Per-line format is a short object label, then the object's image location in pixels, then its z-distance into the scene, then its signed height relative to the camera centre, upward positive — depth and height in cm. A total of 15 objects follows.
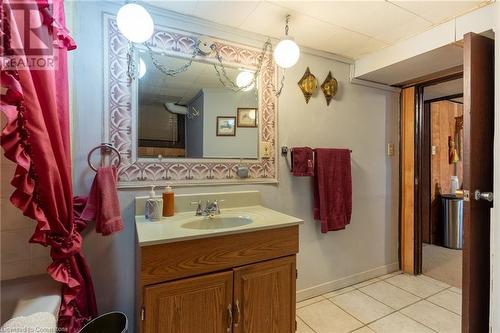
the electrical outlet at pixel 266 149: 191 +12
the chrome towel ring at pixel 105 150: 142 +9
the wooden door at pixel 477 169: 118 -2
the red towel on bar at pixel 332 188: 203 -19
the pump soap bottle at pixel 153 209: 143 -24
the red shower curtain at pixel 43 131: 72 +11
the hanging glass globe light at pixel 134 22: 132 +74
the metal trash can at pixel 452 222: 330 -73
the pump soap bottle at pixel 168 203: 151 -22
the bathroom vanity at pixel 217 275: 111 -51
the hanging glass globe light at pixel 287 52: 166 +73
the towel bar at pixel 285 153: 199 +9
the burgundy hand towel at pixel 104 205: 128 -20
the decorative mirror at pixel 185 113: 151 +34
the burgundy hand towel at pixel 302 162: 195 +2
